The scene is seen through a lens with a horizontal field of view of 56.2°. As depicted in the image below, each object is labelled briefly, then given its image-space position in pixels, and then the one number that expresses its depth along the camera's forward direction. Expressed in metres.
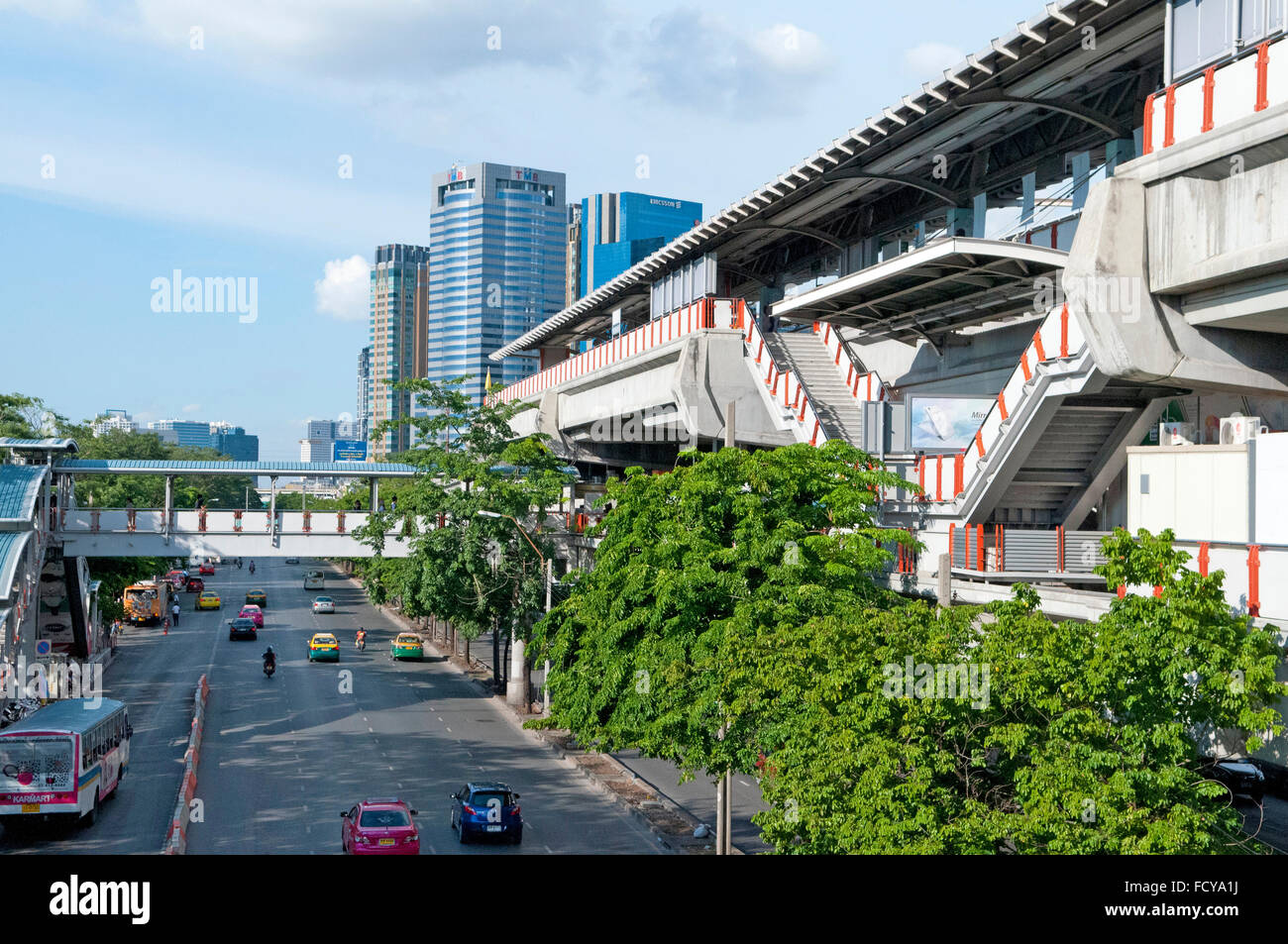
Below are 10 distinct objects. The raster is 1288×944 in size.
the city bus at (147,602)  75.88
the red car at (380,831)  23.42
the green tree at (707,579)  21.33
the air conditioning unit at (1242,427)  20.67
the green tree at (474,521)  43.53
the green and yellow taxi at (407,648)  60.12
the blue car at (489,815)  26.22
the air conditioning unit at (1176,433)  23.80
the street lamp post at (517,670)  45.19
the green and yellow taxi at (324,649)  57.66
